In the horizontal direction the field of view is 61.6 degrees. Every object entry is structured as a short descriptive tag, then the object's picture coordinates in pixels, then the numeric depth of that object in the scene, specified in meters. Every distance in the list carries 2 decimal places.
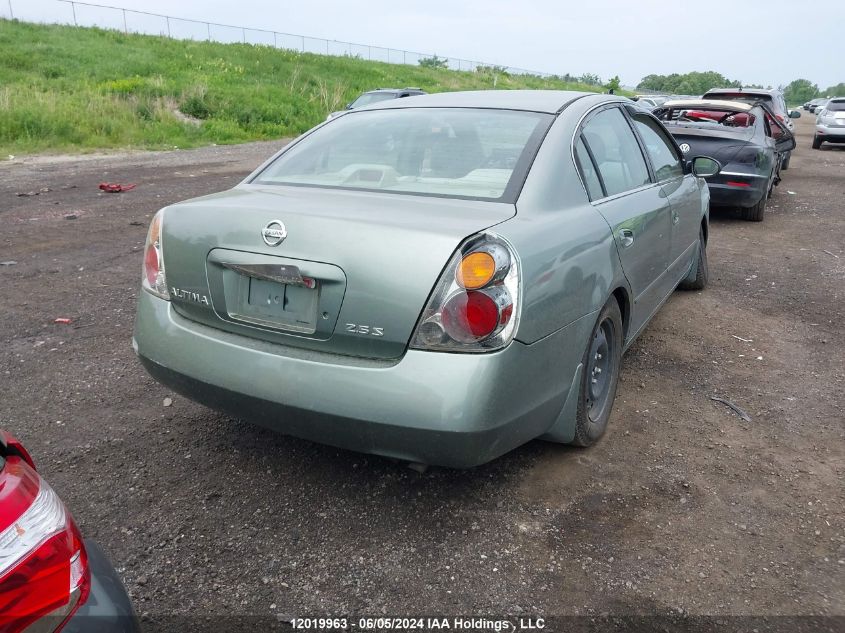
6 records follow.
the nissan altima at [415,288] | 2.29
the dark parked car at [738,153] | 8.07
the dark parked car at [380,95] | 15.95
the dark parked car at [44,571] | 1.10
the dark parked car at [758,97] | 13.73
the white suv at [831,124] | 18.69
